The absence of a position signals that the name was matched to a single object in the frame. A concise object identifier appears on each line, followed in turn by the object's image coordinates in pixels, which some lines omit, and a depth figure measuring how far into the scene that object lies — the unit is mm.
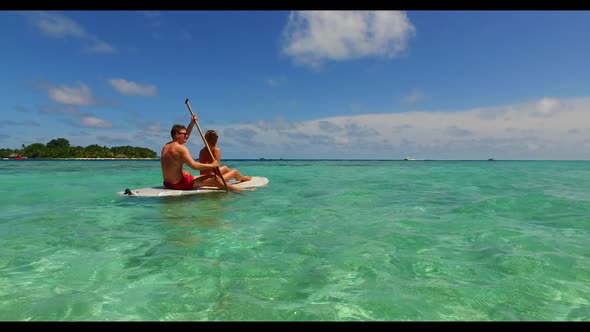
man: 8984
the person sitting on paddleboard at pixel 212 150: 10398
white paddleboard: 9047
